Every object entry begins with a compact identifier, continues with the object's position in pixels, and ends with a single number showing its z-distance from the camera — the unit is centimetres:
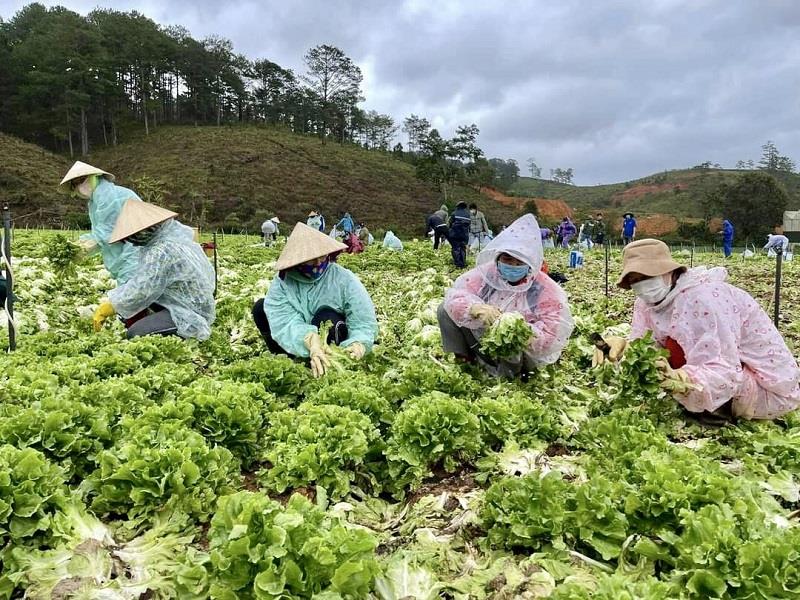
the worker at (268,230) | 2708
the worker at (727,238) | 2619
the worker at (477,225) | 2250
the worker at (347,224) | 2517
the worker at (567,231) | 3008
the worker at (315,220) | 2420
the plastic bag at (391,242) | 2458
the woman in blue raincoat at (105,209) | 668
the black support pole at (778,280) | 754
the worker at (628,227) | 2538
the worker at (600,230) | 2939
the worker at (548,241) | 3052
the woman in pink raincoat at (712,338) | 404
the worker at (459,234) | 1811
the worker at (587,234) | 2887
